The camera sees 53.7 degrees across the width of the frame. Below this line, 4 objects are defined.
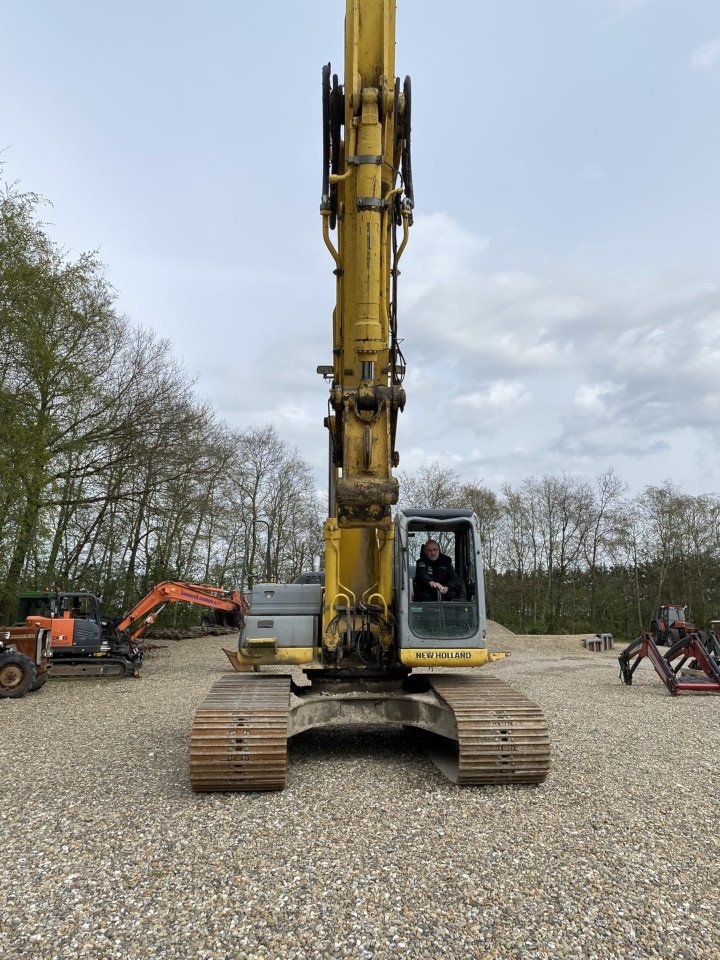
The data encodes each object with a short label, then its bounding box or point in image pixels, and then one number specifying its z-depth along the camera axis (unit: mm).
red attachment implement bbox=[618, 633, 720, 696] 12953
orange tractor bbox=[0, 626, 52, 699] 12180
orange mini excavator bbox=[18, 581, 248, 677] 14977
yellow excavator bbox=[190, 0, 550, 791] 6379
